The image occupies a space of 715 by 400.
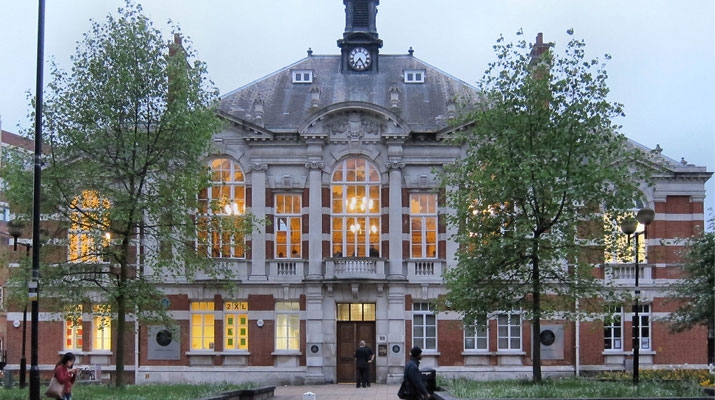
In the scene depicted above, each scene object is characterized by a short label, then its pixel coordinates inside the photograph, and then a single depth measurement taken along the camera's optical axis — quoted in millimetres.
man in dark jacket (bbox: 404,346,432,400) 17031
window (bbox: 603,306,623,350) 38594
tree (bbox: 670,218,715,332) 30734
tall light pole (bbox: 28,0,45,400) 20916
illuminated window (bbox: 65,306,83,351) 38719
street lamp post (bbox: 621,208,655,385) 26203
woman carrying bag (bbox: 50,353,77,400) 20406
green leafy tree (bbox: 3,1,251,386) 27656
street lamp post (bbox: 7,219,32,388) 27050
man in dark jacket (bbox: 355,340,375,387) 35125
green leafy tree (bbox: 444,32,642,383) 26547
